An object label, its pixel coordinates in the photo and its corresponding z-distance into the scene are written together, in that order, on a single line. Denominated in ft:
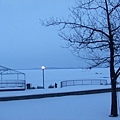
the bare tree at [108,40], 56.34
